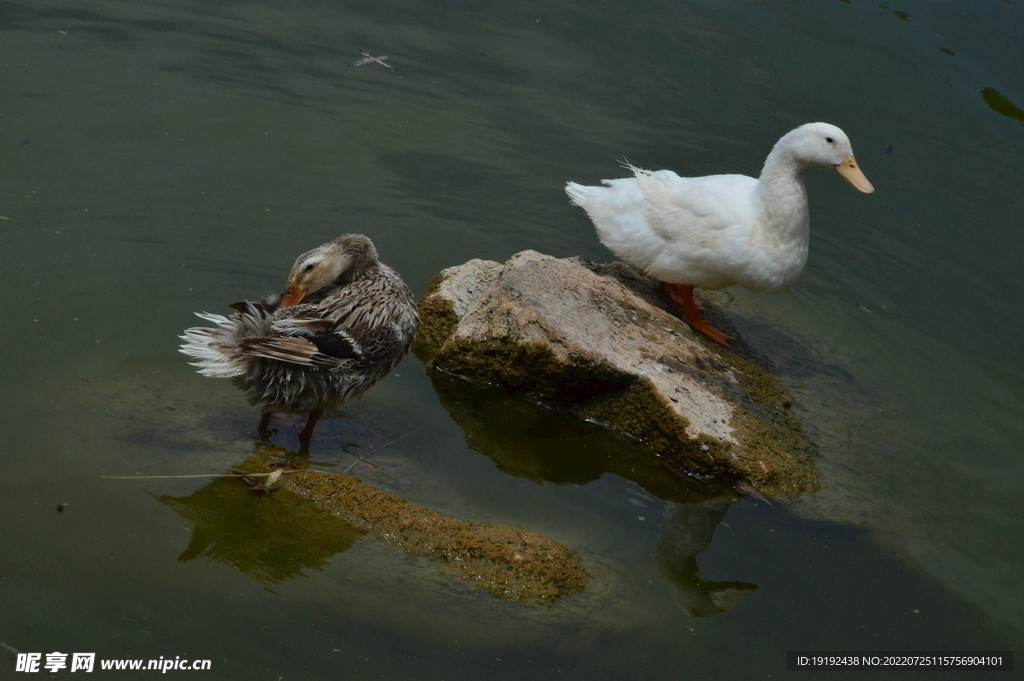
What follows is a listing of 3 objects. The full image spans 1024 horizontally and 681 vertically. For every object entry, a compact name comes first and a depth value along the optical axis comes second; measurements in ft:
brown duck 14.38
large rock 16.76
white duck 19.66
